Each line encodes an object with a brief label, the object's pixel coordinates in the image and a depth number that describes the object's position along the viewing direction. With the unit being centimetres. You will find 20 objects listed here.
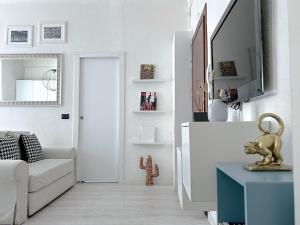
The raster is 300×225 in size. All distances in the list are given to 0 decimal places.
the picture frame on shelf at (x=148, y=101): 435
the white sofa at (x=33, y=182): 237
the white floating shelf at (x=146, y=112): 432
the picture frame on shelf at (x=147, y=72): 439
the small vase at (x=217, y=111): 176
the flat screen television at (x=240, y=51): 145
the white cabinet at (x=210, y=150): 149
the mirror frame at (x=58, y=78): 447
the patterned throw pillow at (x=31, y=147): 350
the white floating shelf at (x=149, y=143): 424
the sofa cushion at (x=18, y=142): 350
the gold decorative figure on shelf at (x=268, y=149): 113
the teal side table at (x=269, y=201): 83
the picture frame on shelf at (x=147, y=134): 432
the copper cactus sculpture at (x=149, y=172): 414
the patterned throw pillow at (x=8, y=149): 295
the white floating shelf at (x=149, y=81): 434
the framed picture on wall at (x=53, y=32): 454
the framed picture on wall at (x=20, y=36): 455
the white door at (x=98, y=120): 439
